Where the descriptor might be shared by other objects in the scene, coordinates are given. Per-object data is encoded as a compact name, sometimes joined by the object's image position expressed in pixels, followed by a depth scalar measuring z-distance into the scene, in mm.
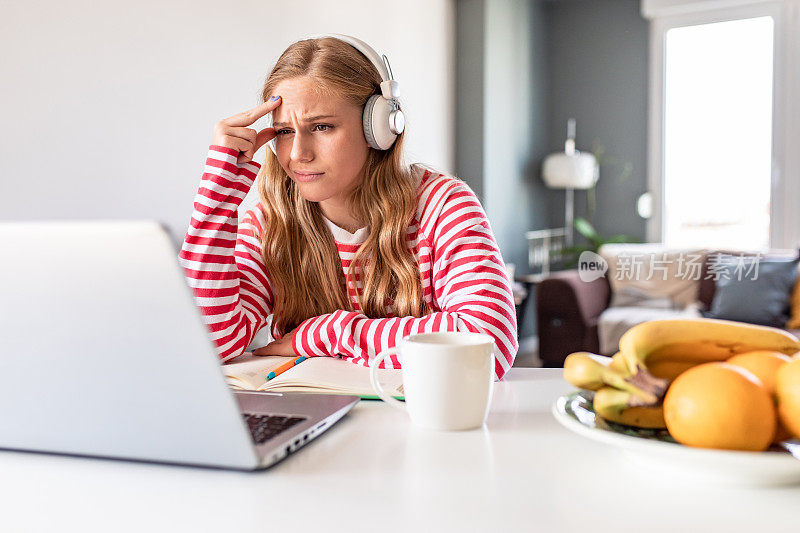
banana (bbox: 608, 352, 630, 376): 570
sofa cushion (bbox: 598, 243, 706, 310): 3910
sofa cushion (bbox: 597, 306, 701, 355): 3707
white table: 486
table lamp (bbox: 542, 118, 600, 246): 4688
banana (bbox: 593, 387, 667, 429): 572
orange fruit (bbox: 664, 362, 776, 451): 514
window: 4426
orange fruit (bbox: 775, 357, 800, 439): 512
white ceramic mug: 685
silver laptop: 530
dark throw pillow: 3373
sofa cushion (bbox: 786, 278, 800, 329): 3354
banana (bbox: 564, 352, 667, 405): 562
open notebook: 869
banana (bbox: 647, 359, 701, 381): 597
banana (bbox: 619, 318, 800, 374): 573
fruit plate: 503
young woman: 1229
